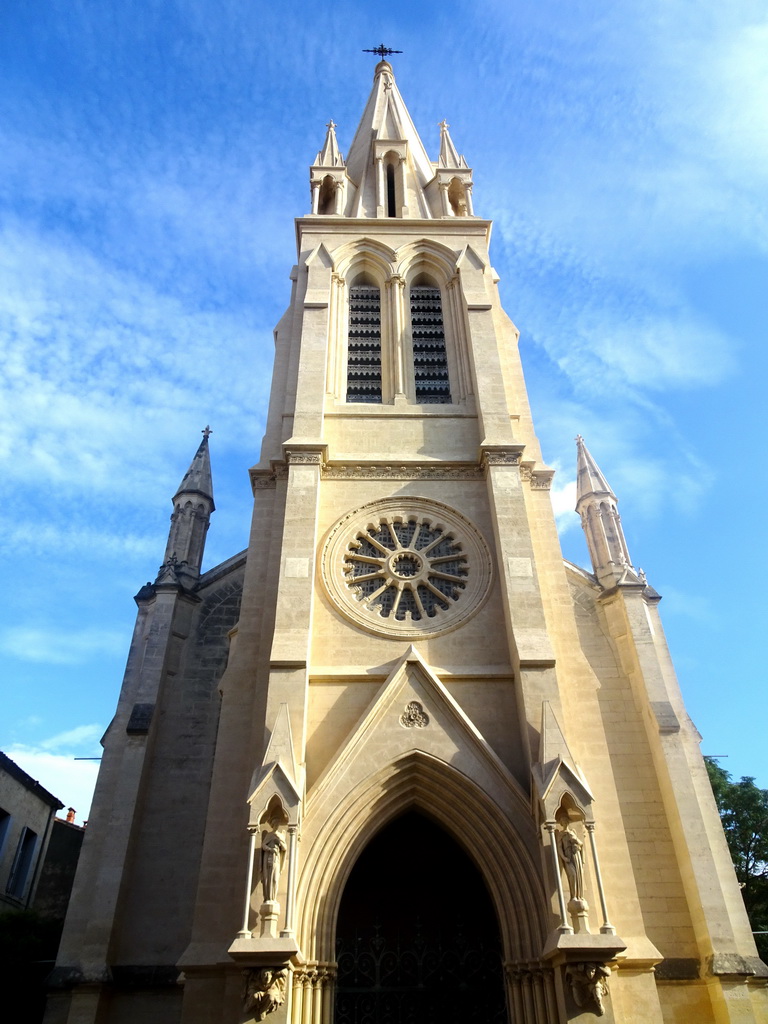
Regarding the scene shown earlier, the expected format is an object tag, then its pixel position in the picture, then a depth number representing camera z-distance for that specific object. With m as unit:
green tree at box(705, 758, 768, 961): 20.95
